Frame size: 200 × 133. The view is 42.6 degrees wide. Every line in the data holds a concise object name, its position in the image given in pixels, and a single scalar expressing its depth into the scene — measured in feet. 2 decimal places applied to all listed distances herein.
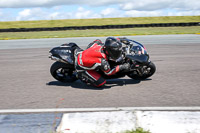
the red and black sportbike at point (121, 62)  19.15
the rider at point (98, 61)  18.52
